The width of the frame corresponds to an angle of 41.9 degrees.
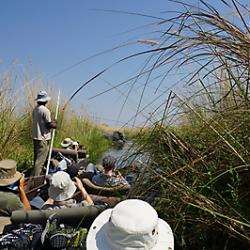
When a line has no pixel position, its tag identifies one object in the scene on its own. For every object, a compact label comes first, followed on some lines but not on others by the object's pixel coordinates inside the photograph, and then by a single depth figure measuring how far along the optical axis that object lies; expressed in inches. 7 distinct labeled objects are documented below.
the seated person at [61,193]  113.0
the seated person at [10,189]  117.4
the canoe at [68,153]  273.7
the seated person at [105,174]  133.4
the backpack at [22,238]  70.6
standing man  232.7
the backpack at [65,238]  66.6
